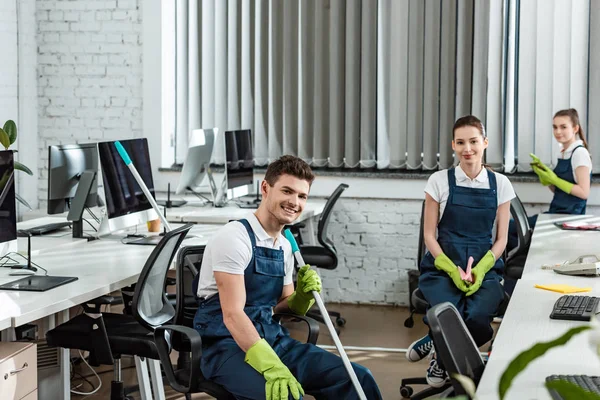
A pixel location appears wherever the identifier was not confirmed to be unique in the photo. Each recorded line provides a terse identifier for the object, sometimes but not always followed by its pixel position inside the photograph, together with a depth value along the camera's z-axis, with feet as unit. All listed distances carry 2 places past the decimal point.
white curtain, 18.58
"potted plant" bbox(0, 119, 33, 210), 14.29
